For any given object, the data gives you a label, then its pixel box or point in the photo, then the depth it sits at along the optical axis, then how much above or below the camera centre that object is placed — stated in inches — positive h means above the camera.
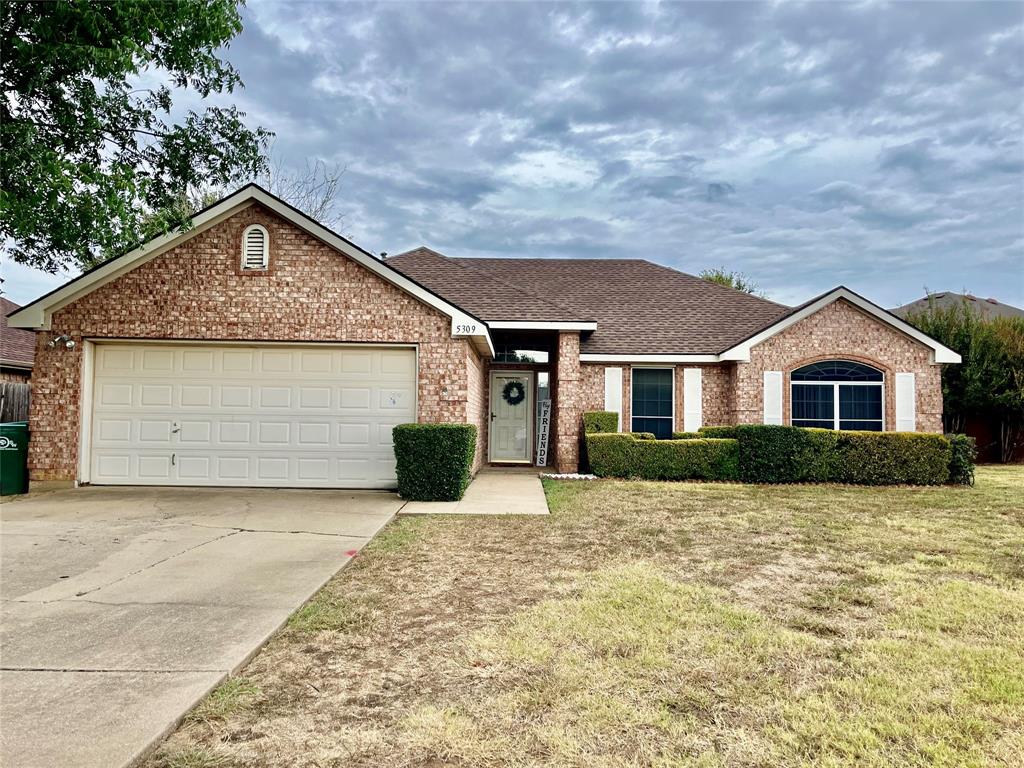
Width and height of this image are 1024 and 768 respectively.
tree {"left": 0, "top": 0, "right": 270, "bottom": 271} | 296.8 +179.4
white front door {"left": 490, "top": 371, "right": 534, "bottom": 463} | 658.8 -4.2
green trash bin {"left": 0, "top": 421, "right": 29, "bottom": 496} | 395.9 -32.7
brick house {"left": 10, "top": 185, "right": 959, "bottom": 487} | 408.5 +35.8
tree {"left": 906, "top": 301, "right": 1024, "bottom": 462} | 773.9 +50.6
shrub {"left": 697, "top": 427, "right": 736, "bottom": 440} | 520.1 -17.2
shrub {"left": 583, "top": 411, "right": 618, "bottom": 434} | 566.3 -8.9
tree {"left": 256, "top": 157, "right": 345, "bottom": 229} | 991.0 +375.3
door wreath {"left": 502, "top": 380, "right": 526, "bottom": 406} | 660.1 +21.2
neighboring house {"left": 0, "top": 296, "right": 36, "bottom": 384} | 663.1 +62.2
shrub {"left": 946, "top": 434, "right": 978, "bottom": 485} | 490.3 -37.1
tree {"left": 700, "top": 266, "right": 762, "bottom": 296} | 1472.7 +339.0
